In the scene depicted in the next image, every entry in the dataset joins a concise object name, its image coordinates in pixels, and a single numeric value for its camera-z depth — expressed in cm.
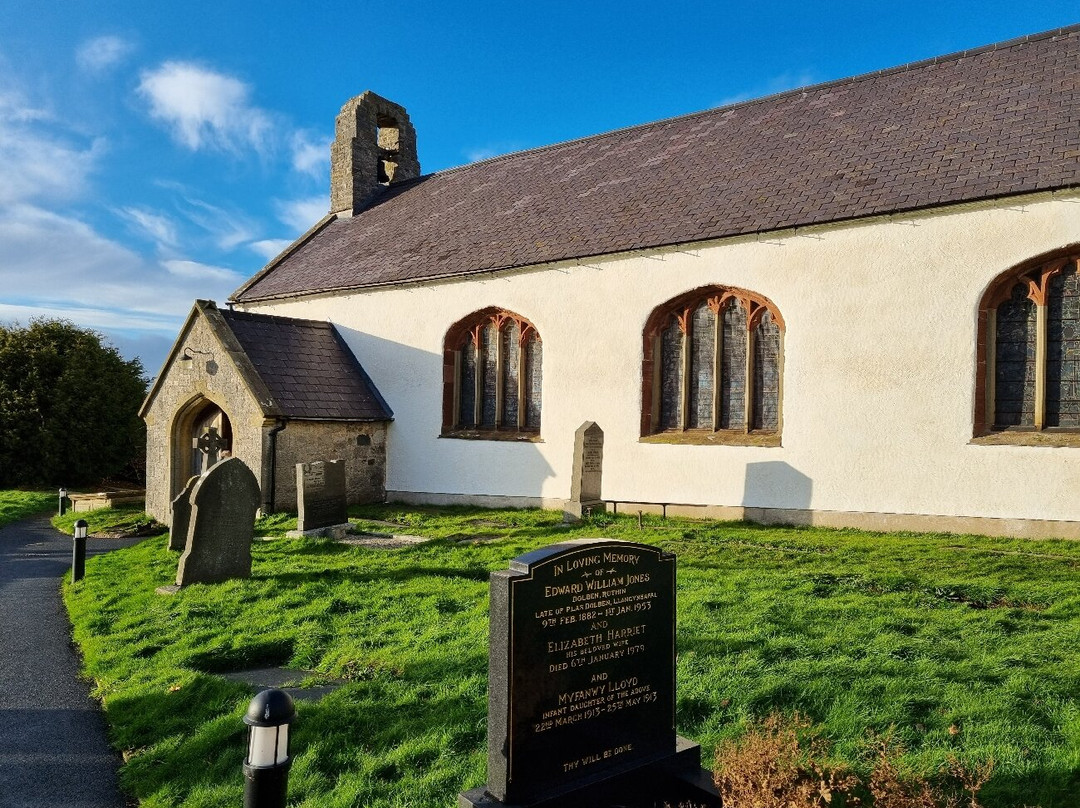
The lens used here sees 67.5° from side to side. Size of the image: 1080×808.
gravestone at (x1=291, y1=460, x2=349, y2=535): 1316
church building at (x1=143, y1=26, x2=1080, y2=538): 1199
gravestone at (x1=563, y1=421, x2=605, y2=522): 1424
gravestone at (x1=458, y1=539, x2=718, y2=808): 420
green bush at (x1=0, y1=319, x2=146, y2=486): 2612
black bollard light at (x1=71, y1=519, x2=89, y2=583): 1151
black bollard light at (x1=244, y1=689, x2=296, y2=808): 382
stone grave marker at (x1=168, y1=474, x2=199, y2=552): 1229
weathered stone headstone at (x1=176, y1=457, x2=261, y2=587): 1010
